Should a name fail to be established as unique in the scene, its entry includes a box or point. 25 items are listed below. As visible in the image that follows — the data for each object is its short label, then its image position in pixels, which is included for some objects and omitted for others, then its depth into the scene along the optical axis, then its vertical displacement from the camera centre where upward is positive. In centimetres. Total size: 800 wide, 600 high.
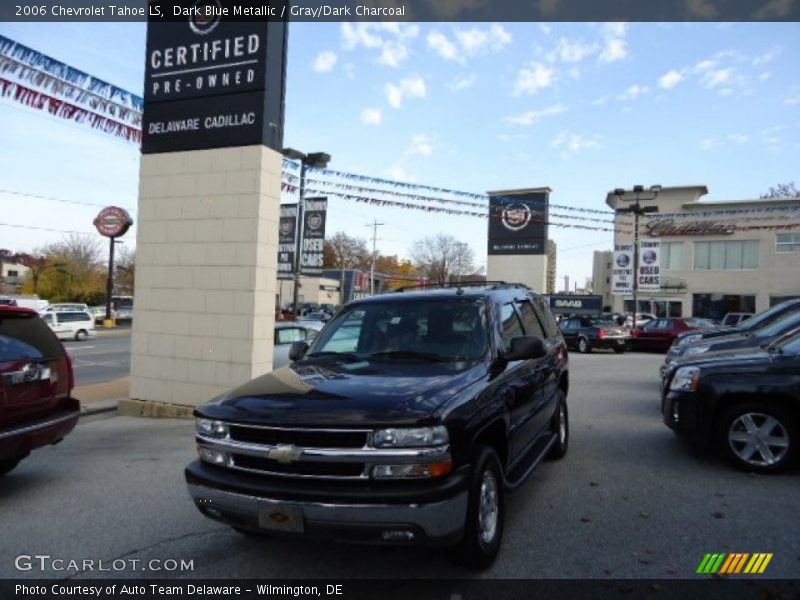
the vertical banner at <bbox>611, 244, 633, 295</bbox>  2712 +182
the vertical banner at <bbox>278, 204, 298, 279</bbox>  1728 +166
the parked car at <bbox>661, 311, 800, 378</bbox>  792 -37
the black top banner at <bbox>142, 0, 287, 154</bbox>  884 +330
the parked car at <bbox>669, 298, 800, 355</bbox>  966 -12
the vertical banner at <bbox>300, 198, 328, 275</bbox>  1662 +173
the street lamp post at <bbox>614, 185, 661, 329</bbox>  2651 +450
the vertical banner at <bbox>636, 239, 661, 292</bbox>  2650 +205
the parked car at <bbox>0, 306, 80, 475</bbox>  495 -95
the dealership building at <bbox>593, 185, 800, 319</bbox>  4066 +405
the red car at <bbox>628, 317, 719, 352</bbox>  2228 -85
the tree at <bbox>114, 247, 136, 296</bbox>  8407 +196
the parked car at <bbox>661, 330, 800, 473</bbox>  544 -91
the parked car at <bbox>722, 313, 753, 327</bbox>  2318 -20
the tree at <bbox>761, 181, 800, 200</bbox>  5334 +1159
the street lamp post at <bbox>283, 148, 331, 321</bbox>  1492 +362
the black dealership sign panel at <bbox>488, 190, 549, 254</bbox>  4484 +583
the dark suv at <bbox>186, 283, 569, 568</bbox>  310 -85
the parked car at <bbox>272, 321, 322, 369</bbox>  1067 -84
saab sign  3878 +11
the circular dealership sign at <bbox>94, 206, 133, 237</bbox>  4619 +528
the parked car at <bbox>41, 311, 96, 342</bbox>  3127 -213
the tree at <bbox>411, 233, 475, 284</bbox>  8956 +649
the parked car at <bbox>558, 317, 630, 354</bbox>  2275 -109
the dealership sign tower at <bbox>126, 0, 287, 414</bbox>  869 +130
